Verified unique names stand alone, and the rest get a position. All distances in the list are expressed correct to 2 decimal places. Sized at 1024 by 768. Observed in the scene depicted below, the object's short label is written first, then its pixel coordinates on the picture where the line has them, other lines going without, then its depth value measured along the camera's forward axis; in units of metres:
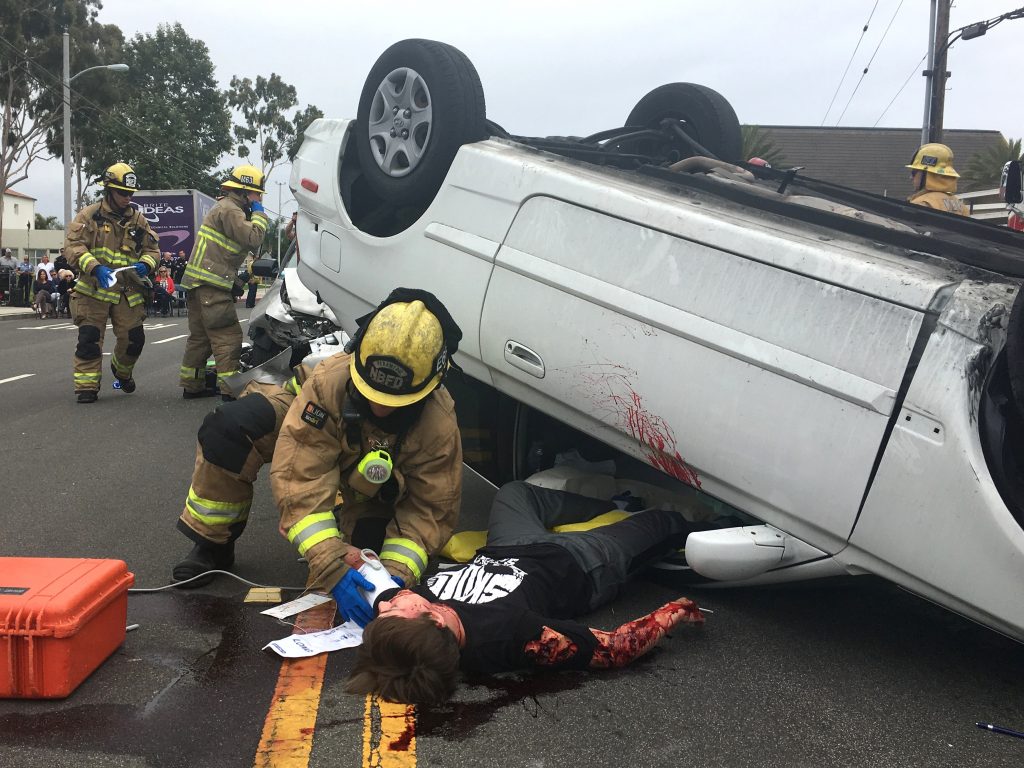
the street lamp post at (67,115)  28.19
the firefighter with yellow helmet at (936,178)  5.61
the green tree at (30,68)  31.77
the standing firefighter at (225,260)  7.71
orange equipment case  2.58
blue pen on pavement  2.66
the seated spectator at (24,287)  23.98
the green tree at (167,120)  40.12
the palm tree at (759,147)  28.31
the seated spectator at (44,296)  20.73
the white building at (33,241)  60.81
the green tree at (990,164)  22.94
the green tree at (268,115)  52.00
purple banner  27.16
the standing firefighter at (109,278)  8.05
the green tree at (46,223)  89.25
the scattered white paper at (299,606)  3.35
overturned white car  2.69
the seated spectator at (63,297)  21.12
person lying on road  2.64
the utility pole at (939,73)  15.33
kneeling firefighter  3.13
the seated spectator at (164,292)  22.94
